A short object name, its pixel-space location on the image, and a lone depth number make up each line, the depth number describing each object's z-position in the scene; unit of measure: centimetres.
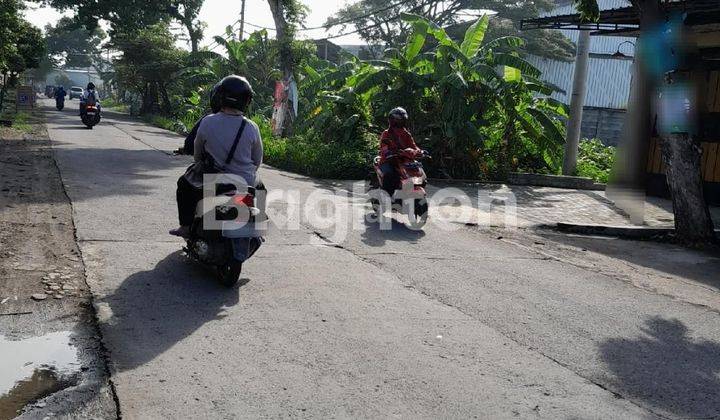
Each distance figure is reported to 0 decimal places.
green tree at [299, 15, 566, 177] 1538
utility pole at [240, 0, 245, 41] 3806
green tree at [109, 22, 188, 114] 3712
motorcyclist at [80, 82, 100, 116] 2369
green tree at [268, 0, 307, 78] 2030
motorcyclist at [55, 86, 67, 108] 4019
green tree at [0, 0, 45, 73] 1816
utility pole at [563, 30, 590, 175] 1514
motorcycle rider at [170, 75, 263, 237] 595
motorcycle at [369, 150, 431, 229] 933
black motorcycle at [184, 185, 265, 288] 568
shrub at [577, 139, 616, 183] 1636
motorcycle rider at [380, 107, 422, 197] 966
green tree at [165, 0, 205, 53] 3997
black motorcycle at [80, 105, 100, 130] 2364
